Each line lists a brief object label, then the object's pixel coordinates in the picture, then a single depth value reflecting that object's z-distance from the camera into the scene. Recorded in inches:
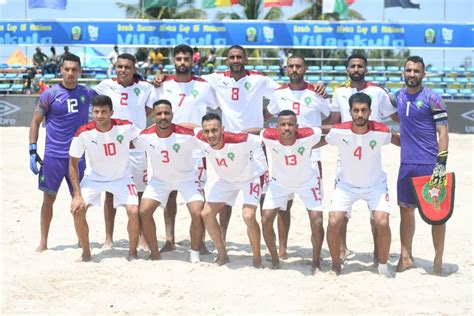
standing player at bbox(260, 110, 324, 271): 252.4
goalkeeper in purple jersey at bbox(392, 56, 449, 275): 246.1
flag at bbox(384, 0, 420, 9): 910.4
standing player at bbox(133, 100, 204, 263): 263.1
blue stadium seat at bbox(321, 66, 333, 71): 902.2
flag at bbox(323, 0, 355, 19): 936.9
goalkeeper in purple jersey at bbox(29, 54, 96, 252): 275.3
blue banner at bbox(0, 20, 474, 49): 898.7
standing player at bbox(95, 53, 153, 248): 283.9
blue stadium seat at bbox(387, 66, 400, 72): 901.8
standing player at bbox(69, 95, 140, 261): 260.7
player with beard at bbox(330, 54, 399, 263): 264.4
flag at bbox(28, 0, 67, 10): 924.0
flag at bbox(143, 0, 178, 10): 962.7
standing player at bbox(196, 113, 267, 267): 254.8
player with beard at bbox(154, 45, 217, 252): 283.1
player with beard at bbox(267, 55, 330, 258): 273.6
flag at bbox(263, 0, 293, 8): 928.9
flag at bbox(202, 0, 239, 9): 932.0
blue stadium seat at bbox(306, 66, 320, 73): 889.5
